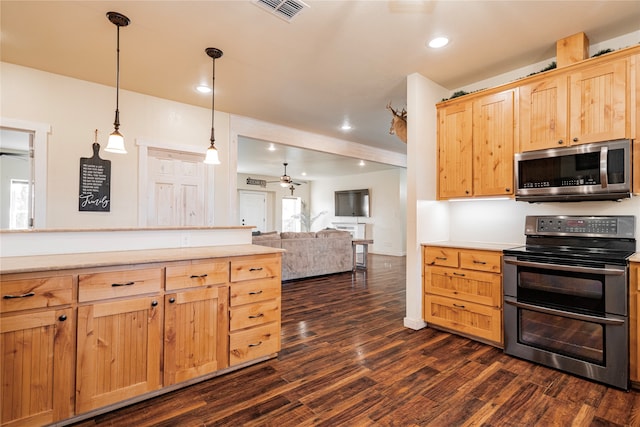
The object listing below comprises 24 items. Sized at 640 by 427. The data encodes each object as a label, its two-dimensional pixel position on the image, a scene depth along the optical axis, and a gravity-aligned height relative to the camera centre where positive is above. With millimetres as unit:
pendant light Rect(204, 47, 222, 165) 2907 +815
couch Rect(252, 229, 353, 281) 5656 -638
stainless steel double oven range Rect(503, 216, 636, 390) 2168 -598
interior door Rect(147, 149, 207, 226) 4199 +422
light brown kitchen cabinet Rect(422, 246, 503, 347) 2824 -714
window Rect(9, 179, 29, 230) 6969 +398
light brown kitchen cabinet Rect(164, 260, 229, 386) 2111 -734
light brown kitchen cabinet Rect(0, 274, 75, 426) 1624 -725
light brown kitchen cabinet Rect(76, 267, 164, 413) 1823 -737
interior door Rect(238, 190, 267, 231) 10453 +374
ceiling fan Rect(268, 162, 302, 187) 8477 +1088
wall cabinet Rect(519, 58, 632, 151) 2361 +943
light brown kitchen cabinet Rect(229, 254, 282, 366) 2400 -728
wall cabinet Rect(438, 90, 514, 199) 2961 +757
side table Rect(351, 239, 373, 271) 6657 -551
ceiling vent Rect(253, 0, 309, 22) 2238 +1590
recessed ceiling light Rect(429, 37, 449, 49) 2695 +1591
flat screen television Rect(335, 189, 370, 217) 9984 +567
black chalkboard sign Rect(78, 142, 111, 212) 3633 +423
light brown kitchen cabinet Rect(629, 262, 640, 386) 2113 -715
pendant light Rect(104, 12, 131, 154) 2425 +691
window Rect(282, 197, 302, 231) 11594 +223
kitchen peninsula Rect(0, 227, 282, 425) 1679 -635
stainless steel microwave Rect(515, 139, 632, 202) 2314 +390
